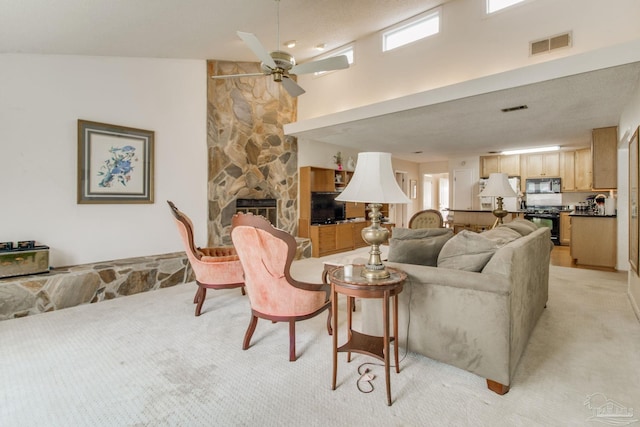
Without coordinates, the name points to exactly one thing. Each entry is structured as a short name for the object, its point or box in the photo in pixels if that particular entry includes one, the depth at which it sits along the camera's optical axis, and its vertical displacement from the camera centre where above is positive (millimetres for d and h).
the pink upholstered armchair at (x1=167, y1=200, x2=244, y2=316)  3139 -556
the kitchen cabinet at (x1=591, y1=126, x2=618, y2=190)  4945 +901
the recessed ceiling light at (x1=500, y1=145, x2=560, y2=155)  7434 +1558
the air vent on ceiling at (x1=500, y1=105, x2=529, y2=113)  4184 +1434
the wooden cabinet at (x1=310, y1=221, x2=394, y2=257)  6277 -516
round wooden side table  1784 -478
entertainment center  6289 -29
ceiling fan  3021 +1497
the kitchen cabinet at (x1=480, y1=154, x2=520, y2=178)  8250 +1302
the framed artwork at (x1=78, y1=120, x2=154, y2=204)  3850 +668
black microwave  7762 +693
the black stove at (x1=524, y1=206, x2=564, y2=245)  7551 -105
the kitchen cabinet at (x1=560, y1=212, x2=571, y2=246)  7480 -371
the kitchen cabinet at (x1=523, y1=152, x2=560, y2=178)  7762 +1220
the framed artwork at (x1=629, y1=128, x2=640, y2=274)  3039 +106
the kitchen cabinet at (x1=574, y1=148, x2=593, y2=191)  7336 +1024
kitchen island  6633 -152
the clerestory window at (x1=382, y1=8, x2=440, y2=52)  4703 +2919
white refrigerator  8188 +301
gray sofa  1796 -594
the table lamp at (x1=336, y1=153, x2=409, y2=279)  1918 +130
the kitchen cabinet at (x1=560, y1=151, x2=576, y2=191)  7547 +1044
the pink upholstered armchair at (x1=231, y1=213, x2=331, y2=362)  2141 -482
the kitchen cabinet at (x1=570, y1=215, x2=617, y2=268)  4984 -460
